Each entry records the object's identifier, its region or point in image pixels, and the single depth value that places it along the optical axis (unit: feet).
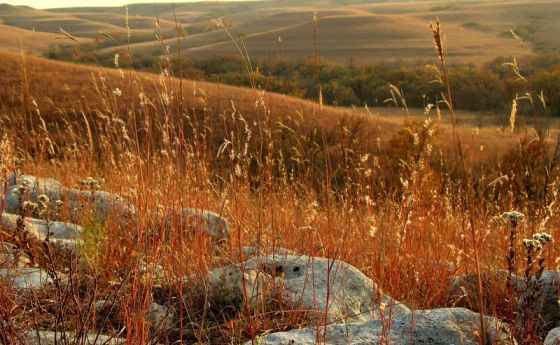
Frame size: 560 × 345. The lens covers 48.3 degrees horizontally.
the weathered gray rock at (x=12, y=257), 9.08
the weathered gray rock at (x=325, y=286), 9.36
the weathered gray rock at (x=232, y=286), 9.63
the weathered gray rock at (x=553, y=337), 7.45
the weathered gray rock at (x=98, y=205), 12.29
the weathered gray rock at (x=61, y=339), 6.79
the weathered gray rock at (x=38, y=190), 14.63
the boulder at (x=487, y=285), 10.59
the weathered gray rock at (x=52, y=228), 11.56
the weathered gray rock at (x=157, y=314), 8.73
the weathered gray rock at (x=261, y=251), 11.21
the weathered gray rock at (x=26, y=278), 8.98
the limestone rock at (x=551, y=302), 9.96
